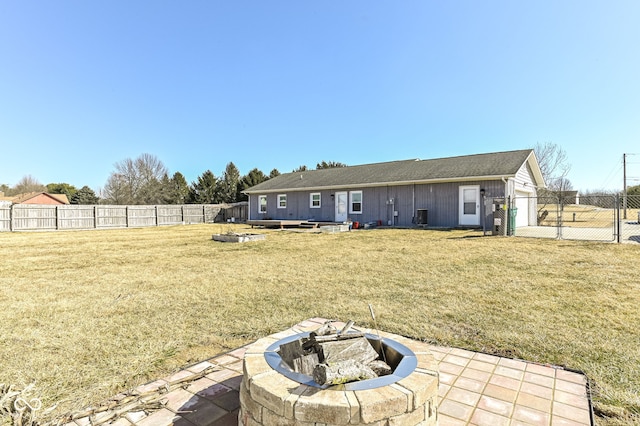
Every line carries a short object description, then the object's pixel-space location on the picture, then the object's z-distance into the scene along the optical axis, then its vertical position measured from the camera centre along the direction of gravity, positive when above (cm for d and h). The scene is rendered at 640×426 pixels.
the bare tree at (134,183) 3506 +275
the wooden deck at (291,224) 1716 -99
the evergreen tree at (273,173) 3753 +397
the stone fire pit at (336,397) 132 -86
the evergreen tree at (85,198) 3906 +132
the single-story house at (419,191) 1434 +73
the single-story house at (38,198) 4313 +149
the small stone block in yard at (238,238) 1143 -116
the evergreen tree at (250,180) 3619 +308
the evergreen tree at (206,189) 3688 +210
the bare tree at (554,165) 2900 +356
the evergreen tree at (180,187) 3794 +245
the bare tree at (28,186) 4994 +367
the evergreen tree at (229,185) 3722 +250
